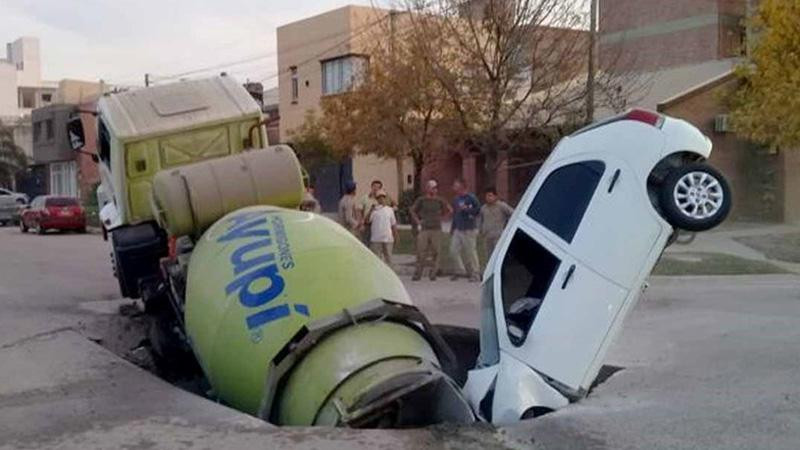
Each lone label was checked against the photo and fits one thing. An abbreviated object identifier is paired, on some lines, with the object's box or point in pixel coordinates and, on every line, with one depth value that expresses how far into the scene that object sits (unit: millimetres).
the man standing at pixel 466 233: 15961
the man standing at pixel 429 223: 16219
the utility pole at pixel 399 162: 26562
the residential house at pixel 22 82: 87062
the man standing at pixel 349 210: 16375
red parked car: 34781
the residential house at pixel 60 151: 53188
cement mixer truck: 6742
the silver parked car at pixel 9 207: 44084
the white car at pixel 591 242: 6684
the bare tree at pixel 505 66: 20594
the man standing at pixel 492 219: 15742
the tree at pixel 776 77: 20547
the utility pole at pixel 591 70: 20453
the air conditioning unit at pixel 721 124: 29266
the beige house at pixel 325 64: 37625
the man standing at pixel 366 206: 16266
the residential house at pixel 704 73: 29609
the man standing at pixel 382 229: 15906
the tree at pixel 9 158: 61750
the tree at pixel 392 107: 24531
